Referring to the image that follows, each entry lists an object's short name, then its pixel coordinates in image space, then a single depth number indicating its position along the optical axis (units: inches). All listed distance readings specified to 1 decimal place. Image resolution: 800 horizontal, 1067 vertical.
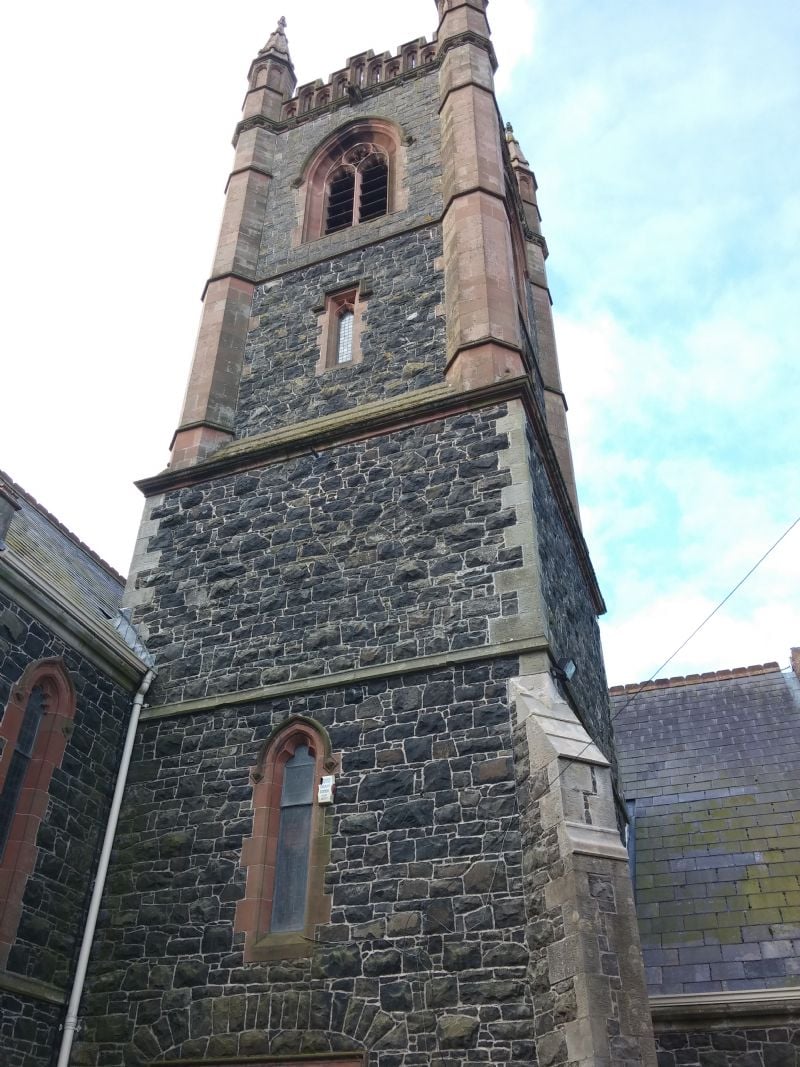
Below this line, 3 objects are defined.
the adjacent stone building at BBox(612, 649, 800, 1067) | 401.1
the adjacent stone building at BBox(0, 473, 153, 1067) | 354.6
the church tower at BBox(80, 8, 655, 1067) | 325.1
